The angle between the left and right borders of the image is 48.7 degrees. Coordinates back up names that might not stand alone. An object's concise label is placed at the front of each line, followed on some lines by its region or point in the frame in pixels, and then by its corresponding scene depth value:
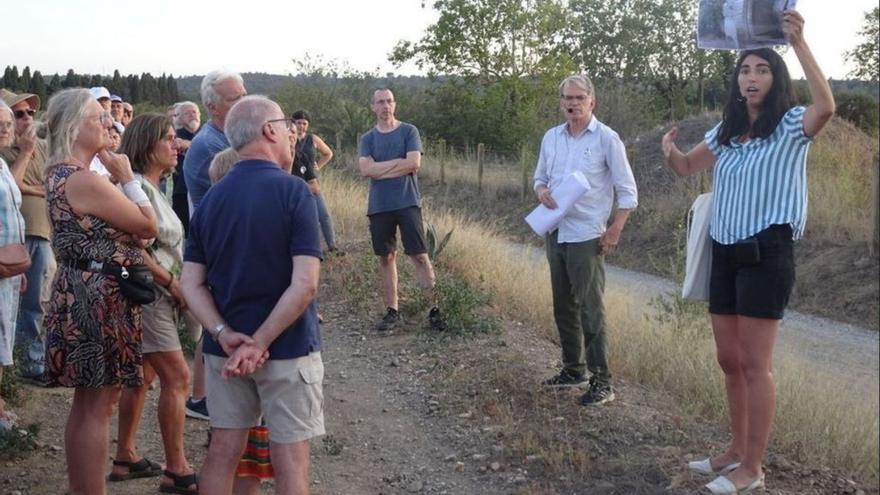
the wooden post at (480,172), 24.49
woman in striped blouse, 4.27
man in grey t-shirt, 7.90
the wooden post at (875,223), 13.56
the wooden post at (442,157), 25.92
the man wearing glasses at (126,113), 8.73
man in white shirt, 5.80
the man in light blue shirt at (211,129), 5.29
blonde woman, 4.09
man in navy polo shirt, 3.52
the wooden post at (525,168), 23.06
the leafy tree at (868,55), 28.36
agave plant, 10.18
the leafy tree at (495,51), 34.09
